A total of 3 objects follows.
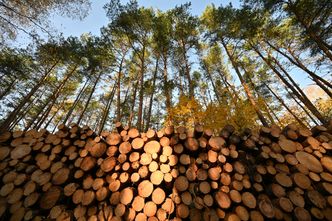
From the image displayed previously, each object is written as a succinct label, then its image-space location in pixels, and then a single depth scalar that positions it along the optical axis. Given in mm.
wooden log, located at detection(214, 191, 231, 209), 2762
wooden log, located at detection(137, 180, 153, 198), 2903
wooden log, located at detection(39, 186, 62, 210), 2939
